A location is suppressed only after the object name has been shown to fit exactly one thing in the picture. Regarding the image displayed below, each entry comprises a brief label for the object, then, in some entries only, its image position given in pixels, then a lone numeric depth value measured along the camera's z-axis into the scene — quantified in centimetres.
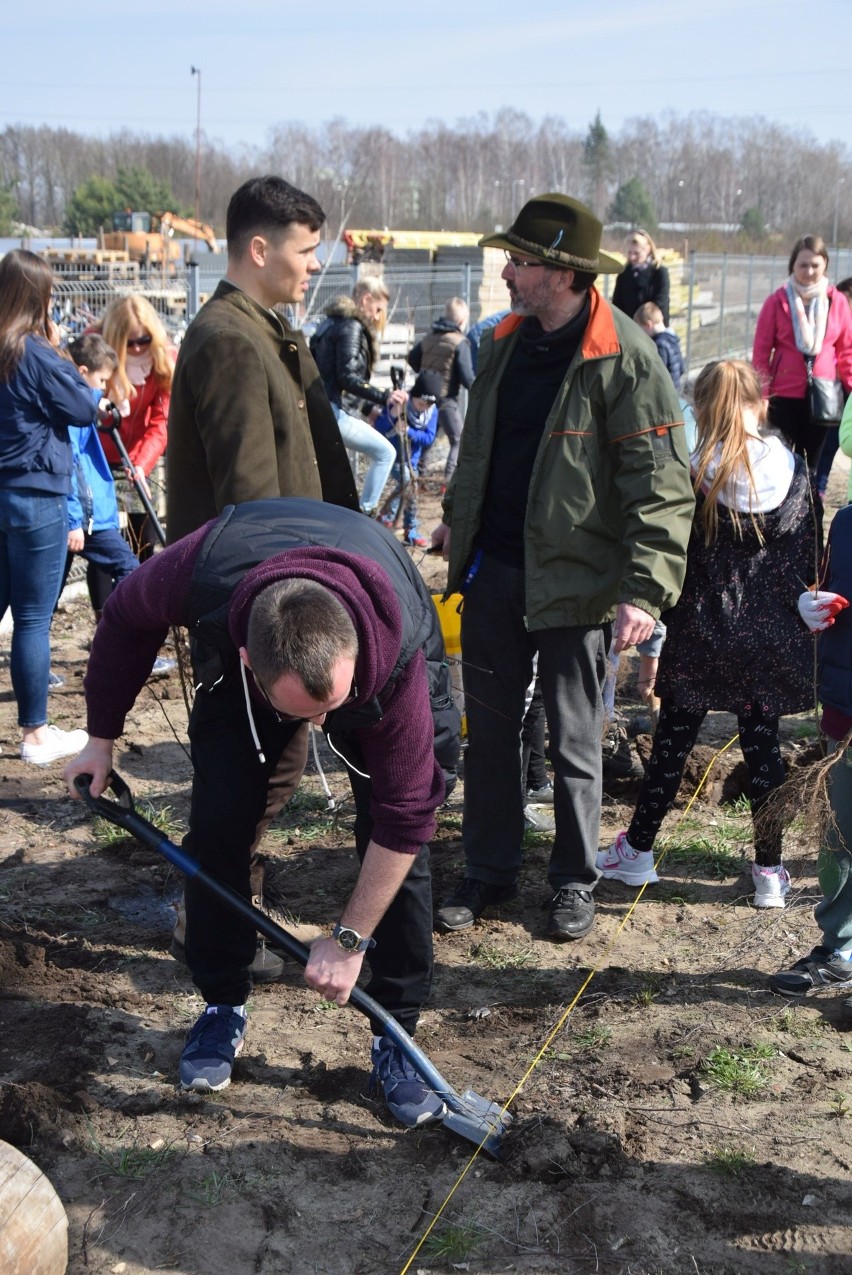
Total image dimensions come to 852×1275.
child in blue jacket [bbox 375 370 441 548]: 940
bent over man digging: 215
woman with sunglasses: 600
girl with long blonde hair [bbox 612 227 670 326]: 1035
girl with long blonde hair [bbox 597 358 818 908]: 362
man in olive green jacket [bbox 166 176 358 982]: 322
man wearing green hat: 336
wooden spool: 224
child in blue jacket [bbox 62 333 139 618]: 564
